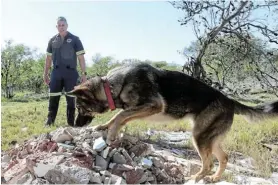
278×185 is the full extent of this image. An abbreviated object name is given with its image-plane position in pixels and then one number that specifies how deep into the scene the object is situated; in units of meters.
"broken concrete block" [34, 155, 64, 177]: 4.09
